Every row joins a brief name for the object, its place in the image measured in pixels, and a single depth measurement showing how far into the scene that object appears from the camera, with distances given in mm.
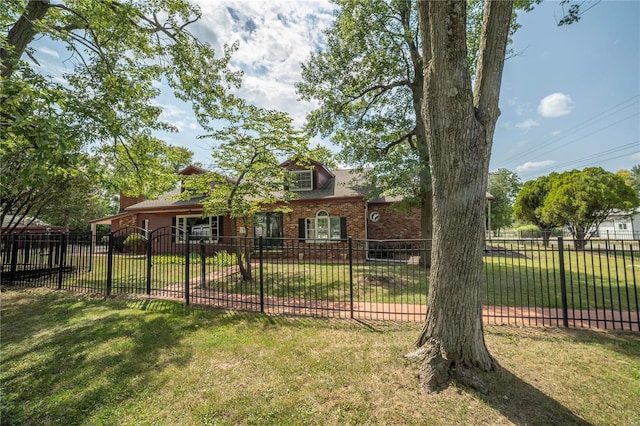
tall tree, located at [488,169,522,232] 33331
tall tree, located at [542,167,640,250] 16406
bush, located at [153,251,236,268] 9213
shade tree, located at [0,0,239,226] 4414
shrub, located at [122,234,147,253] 15242
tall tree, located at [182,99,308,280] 7895
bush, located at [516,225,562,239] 22156
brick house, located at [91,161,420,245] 13906
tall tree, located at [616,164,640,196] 44019
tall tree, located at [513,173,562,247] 22000
